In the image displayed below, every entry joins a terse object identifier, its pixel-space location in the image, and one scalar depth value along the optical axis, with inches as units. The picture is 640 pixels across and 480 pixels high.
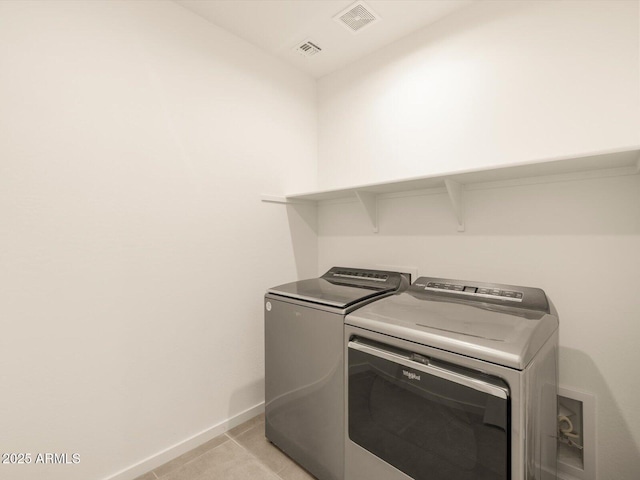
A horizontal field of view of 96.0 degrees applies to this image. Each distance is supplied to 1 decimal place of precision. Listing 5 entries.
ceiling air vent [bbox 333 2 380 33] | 66.0
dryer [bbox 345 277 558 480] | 33.8
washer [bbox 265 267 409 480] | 53.0
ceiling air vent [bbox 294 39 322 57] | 78.7
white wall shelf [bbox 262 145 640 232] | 45.0
